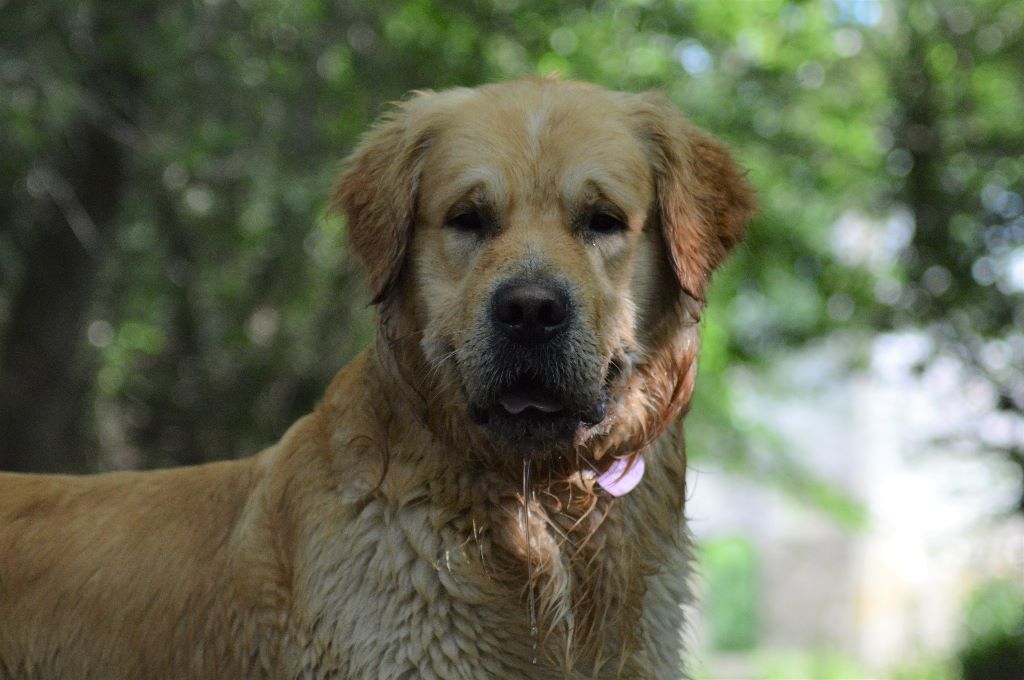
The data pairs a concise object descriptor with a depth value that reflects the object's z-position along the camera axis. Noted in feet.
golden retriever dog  11.56
